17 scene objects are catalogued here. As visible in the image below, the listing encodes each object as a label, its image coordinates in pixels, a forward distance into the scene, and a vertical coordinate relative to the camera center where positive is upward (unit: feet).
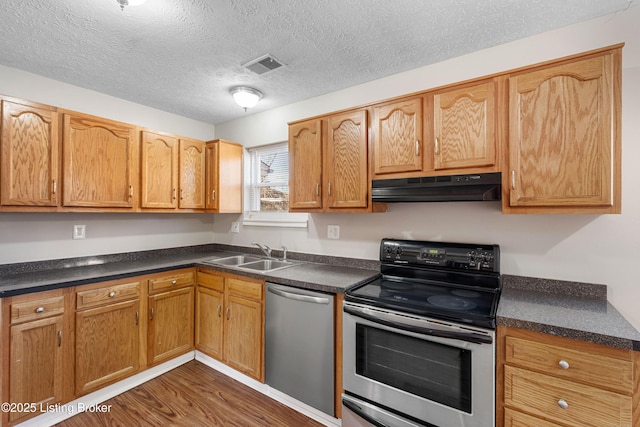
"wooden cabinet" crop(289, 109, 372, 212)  7.31 +1.37
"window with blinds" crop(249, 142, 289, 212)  10.61 +1.38
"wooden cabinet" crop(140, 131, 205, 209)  9.11 +1.47
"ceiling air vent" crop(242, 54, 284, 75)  7.02 +3.79
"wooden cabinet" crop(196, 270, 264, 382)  7.67 -3.02
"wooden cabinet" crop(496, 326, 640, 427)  3.84 -2.39
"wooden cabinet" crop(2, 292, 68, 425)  6.01 -2.98
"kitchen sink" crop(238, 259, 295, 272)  9.79 -1.68
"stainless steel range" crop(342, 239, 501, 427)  4.66 -2.28
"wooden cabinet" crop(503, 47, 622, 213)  4.71 +1.33
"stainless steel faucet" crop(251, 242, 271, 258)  10.20 -1.20
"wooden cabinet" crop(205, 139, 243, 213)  10.59 +1.46
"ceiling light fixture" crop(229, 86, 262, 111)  8.57 +3.56
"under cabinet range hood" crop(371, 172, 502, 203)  5.65 +0.56
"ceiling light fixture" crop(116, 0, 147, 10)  4.81 +3.57
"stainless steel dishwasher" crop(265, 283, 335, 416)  6.43 -3.06
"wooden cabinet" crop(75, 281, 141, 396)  6.97 -3.03
